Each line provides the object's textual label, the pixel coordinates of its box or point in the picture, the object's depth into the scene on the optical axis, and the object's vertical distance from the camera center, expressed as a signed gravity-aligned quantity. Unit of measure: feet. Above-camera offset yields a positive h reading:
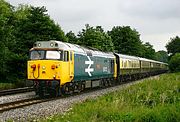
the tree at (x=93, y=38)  238.07 +20.68
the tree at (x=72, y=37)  245.92 +23.23
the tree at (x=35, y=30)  135.64 +14.76
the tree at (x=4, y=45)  121.60 +8.50
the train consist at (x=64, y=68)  77.71 +1.05
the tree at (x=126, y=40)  353.10 +28.84
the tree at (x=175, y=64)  223.30 +4.94
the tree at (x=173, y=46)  328.06 +21.99
